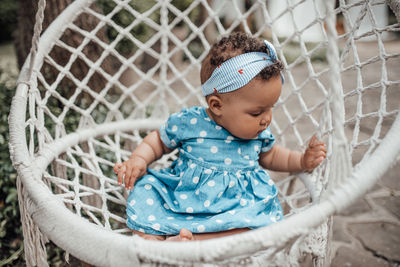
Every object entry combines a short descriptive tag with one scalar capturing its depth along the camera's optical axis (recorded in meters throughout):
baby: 1.02
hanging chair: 0.69
